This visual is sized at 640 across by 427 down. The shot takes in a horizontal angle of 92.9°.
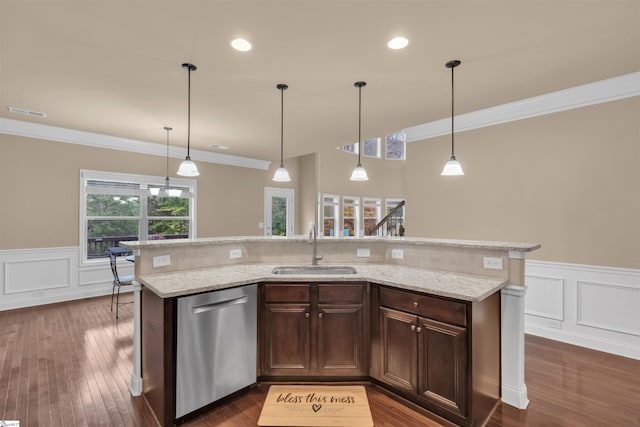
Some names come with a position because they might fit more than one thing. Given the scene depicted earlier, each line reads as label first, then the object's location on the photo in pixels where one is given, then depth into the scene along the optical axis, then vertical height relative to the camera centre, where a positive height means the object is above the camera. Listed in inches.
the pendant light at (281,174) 133.7 +19.0
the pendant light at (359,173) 131.0 +19.0
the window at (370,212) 397.2 +7.0
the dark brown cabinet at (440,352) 78.5 -37.9
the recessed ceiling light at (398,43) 92.3 +54.1
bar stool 164.2 -35.2
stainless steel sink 115.6 -20.1
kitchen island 79.7 -30.6
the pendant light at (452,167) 107.8 +18.0
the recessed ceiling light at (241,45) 94.1 +54.4
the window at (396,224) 360.8 -8.1
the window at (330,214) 350.3 +3.5
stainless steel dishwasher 81.5 -37.0
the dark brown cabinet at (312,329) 97.8 -36.1
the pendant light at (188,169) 120.6 +18.9
